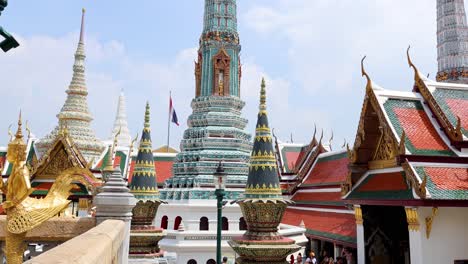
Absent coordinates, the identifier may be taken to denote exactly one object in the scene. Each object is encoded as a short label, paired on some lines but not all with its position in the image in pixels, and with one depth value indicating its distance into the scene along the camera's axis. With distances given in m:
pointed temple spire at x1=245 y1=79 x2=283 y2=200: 8.00
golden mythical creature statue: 5.67
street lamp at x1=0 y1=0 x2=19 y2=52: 4.16
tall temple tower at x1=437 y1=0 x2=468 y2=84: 37.19
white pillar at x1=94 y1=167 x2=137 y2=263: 6.39
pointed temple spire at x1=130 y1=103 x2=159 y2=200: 12.27
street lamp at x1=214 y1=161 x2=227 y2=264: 8.53
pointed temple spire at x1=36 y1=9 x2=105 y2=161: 28.16
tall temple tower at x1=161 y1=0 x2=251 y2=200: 23.92
